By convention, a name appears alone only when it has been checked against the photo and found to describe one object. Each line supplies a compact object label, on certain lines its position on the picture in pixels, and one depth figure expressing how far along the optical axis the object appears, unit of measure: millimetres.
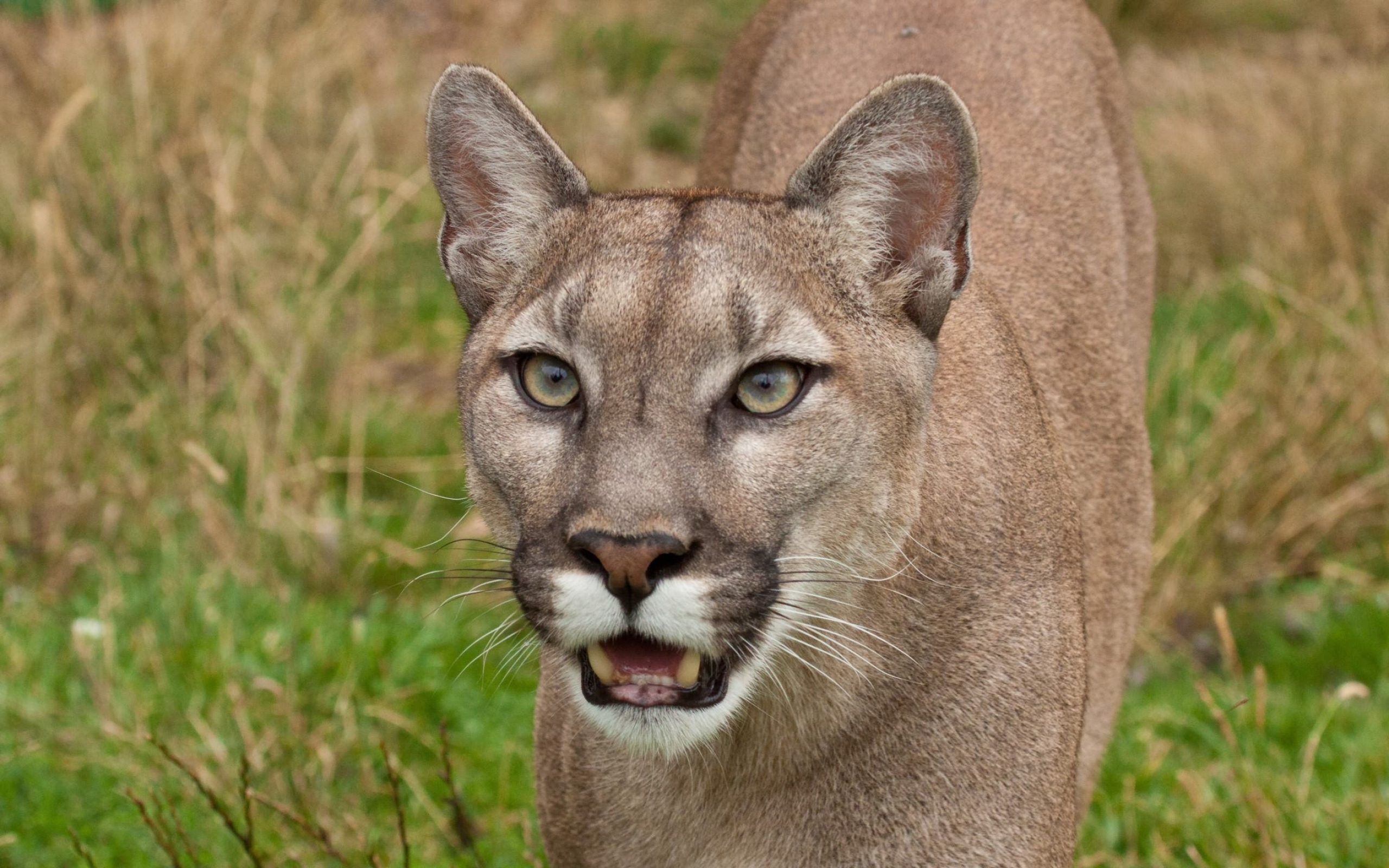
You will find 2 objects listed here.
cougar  6020
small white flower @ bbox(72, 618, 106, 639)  11086
